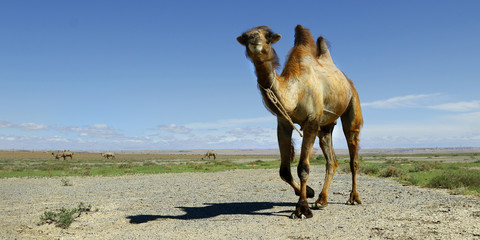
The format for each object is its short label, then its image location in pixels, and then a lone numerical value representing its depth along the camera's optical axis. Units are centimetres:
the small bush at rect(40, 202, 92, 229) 684
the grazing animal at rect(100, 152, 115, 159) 6531
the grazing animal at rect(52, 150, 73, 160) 5738
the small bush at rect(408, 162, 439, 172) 2079
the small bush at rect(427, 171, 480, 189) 1176
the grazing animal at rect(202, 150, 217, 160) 6657
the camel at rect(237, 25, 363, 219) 600
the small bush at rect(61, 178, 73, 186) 1587
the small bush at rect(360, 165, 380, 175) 1929
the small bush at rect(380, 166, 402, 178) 1697
